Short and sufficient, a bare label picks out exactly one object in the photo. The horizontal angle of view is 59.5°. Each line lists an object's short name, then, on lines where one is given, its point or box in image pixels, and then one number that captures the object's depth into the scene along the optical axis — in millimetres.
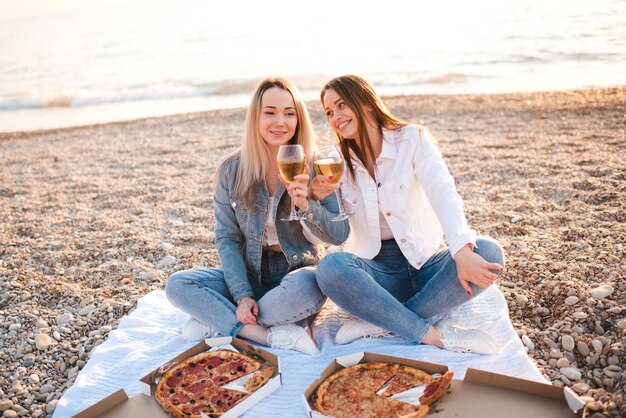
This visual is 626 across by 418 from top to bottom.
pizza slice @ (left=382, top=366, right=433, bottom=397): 2688
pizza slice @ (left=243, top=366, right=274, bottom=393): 2871
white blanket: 2995
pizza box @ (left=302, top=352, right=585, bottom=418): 2451
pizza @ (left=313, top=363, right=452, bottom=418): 2545
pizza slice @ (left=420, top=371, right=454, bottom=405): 2539
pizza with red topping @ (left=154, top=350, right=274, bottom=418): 2713
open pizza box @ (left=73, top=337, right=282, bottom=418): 2699
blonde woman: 3420
